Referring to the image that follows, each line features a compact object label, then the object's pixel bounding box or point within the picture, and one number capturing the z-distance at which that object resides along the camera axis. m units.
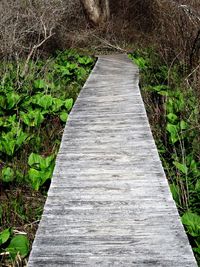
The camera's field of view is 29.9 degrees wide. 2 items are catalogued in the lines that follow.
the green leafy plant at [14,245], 2.46
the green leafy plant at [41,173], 3.33
